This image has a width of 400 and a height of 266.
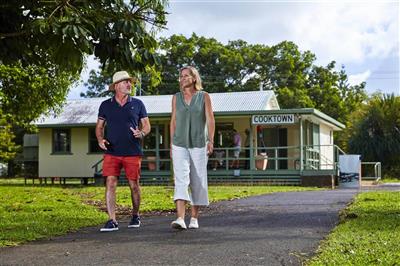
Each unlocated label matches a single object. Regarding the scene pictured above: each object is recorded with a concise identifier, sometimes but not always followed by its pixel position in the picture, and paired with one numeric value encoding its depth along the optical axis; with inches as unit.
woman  276.5
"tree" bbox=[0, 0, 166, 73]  266.2
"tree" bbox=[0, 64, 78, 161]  819.4
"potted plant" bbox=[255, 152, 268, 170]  959.0
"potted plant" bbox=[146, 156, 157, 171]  1028.5
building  957.8
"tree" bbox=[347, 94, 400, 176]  1267.2
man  288.3
